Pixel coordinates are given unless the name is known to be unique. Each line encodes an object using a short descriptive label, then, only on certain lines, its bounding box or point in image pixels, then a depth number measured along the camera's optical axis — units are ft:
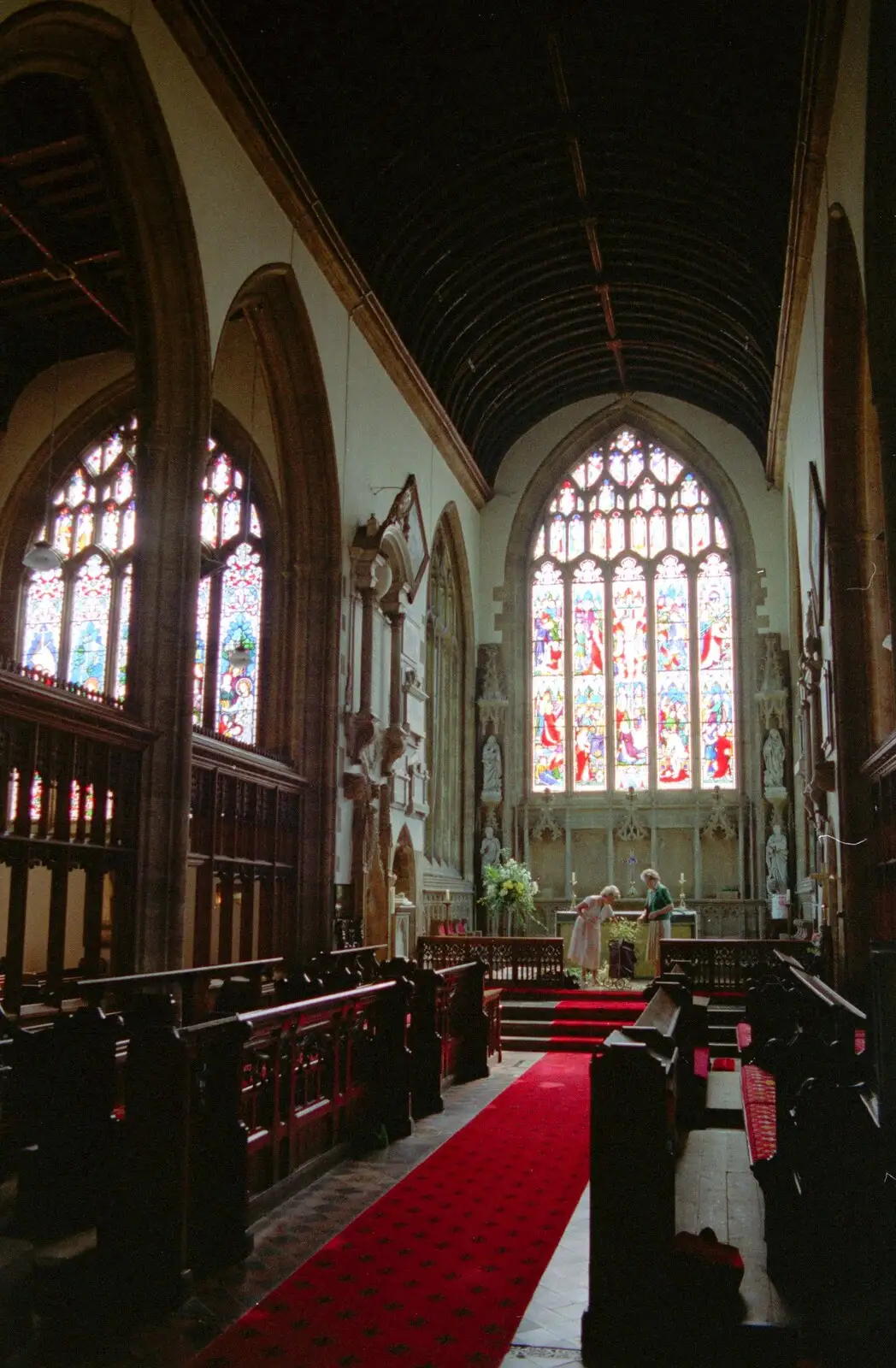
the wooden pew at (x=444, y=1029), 26.40
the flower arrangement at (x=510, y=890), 56.29
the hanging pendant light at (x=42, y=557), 34.83
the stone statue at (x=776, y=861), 56.54
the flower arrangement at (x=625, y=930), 49.37
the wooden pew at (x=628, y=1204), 12.18
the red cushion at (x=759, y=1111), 18.24
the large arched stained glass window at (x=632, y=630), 62.23
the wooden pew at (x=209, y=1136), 14.07
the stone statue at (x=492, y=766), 62.95
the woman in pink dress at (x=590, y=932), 44.91
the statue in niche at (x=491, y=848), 61.57
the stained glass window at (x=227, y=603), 45.78
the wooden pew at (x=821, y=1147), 11.68
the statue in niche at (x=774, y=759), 57.62
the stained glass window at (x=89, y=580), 48.91
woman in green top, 45.93
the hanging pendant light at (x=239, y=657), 37.58
